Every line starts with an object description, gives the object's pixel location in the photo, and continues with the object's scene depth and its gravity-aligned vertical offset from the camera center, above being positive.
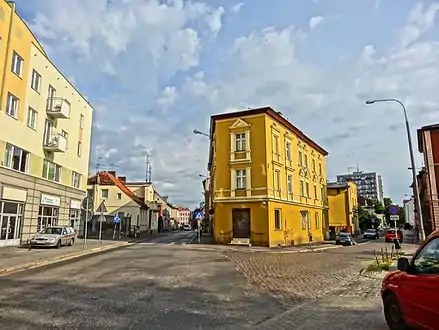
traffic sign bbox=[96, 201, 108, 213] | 26.77 +1.87
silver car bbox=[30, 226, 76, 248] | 24.77 -0.13
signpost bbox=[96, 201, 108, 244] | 26.77 +1.83
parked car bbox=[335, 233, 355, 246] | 39.19 -0.44
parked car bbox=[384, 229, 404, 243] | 46.41 -0.16
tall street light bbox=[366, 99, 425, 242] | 20.97 +3.54
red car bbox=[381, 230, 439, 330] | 4.94 -0.80
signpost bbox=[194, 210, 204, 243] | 38.04 +1.95
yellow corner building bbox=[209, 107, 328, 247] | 32.78 +4.80
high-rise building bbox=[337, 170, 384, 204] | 172.25 +22.96
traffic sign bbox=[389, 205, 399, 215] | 21.04 +1.34
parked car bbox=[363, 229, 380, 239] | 57.78 +0.11
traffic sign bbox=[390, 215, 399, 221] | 21.34 +0.98
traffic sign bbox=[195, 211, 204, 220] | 38.03 +1.95
